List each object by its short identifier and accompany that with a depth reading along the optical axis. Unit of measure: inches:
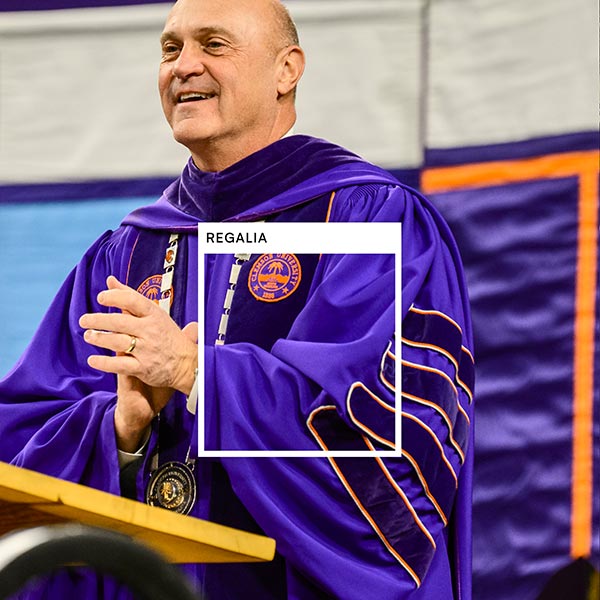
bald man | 261.0
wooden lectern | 241.2
